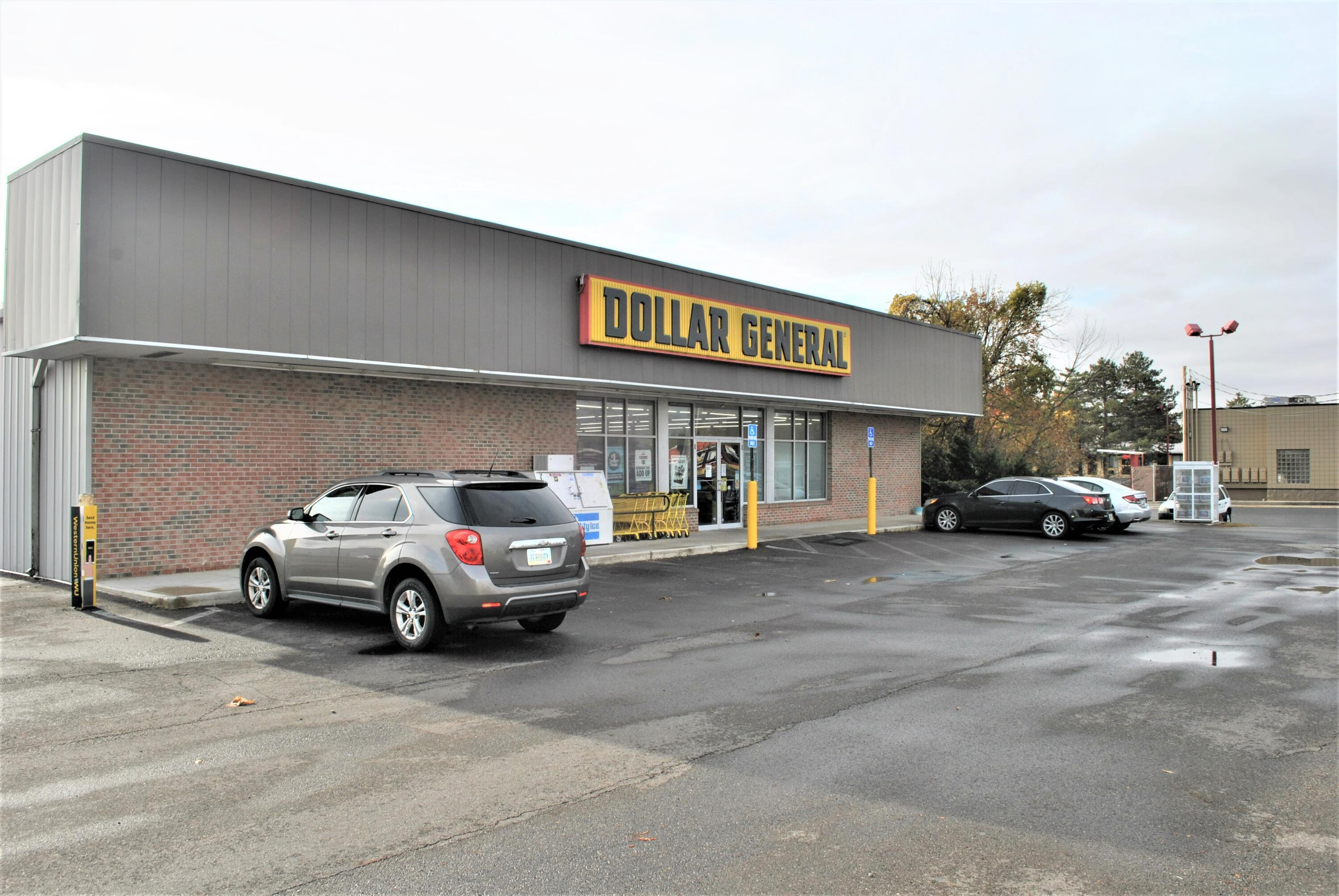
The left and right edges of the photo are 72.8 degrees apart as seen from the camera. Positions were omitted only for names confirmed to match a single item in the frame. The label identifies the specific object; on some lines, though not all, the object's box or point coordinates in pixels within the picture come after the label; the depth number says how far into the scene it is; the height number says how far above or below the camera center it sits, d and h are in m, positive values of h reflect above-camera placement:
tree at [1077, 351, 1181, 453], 88.75 +5.50
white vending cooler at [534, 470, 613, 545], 17.91 -0.67
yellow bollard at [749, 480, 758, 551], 19.19 -1.21
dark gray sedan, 21.98 -1.19
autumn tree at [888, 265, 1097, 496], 40.41 +4.61
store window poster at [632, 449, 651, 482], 21.02 -0.01
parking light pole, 32.81 +4.69
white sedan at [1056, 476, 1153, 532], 23.66 -1.12
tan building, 49.41 +0.53
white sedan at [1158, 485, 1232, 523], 29.66 -1.62
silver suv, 8.45 -0.84
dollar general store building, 12.21 +1.93
